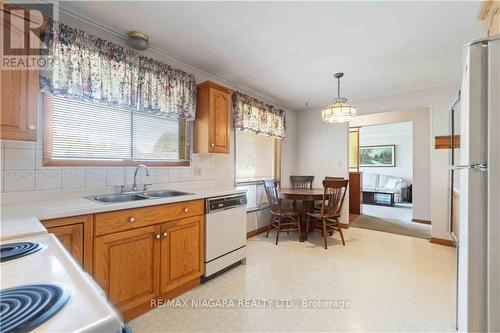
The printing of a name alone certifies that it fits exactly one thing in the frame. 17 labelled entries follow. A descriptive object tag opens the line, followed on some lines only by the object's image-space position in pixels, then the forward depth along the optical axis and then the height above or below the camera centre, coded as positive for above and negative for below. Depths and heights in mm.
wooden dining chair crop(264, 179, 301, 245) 3471 -693
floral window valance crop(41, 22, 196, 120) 1692 +807
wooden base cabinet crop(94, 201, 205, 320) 1560 -706
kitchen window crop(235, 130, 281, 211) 3619 +74
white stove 455 -312
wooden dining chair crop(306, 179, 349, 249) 3180 -565
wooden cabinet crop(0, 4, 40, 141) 1315 +432
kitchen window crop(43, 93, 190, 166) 1809 +294
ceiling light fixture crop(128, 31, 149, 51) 2090 +1183
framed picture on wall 7238 +397
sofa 6531 -483
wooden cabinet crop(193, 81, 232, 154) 2655 +584
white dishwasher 2246 -697
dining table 3320 -445
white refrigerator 907 -79
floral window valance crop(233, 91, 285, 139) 3320 +831
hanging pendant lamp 2789 +689
